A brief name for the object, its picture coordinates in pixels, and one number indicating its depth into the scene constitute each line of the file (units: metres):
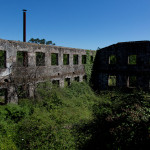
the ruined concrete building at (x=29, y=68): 10.20
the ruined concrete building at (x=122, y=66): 16.77
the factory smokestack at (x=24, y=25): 16.55
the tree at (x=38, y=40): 49.58
